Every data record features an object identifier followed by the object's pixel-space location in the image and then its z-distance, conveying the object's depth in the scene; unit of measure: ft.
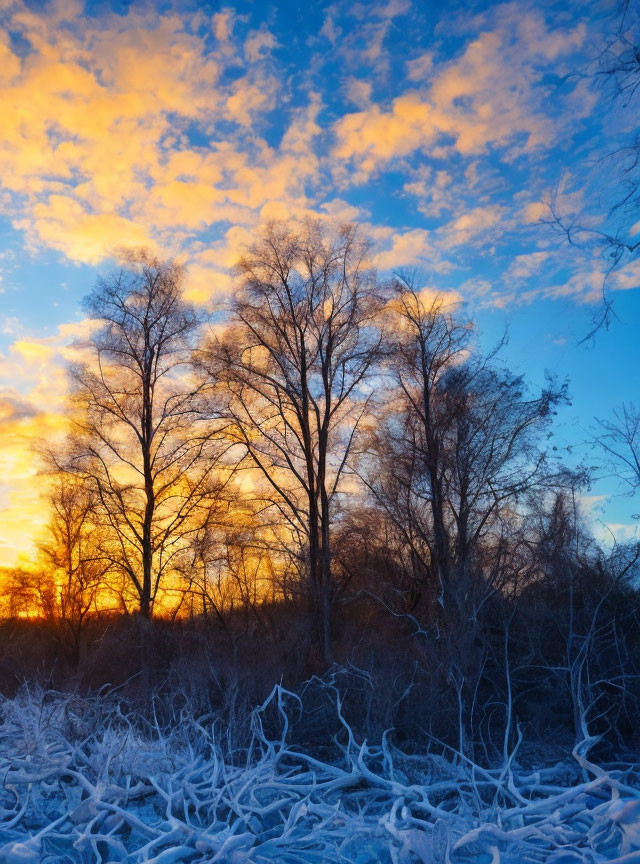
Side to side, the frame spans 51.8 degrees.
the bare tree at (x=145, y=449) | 56.39
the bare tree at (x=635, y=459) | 58.95
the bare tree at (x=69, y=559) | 79.56
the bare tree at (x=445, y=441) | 64.34
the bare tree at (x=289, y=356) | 60.08
